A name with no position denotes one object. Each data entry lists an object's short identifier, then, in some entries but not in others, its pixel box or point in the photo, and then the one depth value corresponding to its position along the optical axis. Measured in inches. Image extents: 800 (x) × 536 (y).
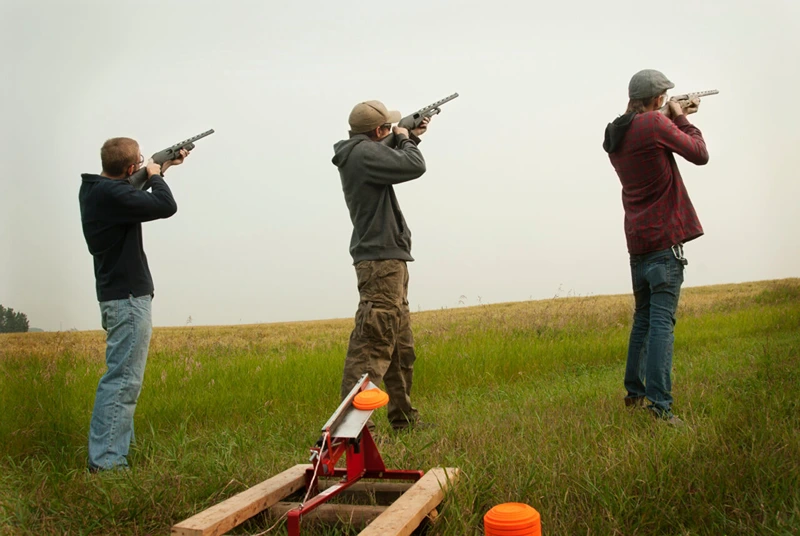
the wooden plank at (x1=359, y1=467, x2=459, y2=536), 105.3
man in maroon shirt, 186.2
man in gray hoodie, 185.0
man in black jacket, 170.1
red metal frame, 115.0
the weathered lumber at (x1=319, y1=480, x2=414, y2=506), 136.9
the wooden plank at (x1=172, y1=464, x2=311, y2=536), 107.8
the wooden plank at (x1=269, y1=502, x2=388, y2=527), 123.1
